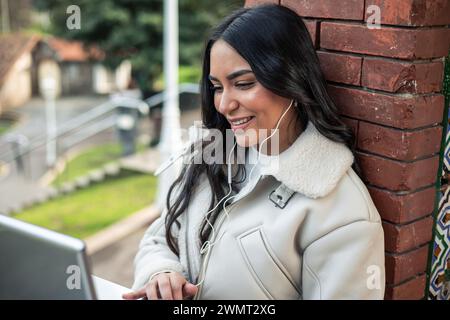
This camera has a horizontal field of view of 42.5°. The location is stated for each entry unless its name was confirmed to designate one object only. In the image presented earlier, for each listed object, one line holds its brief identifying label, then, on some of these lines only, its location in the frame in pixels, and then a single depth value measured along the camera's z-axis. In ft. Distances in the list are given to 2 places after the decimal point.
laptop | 3.21
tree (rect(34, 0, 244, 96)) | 46.85
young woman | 4.83
